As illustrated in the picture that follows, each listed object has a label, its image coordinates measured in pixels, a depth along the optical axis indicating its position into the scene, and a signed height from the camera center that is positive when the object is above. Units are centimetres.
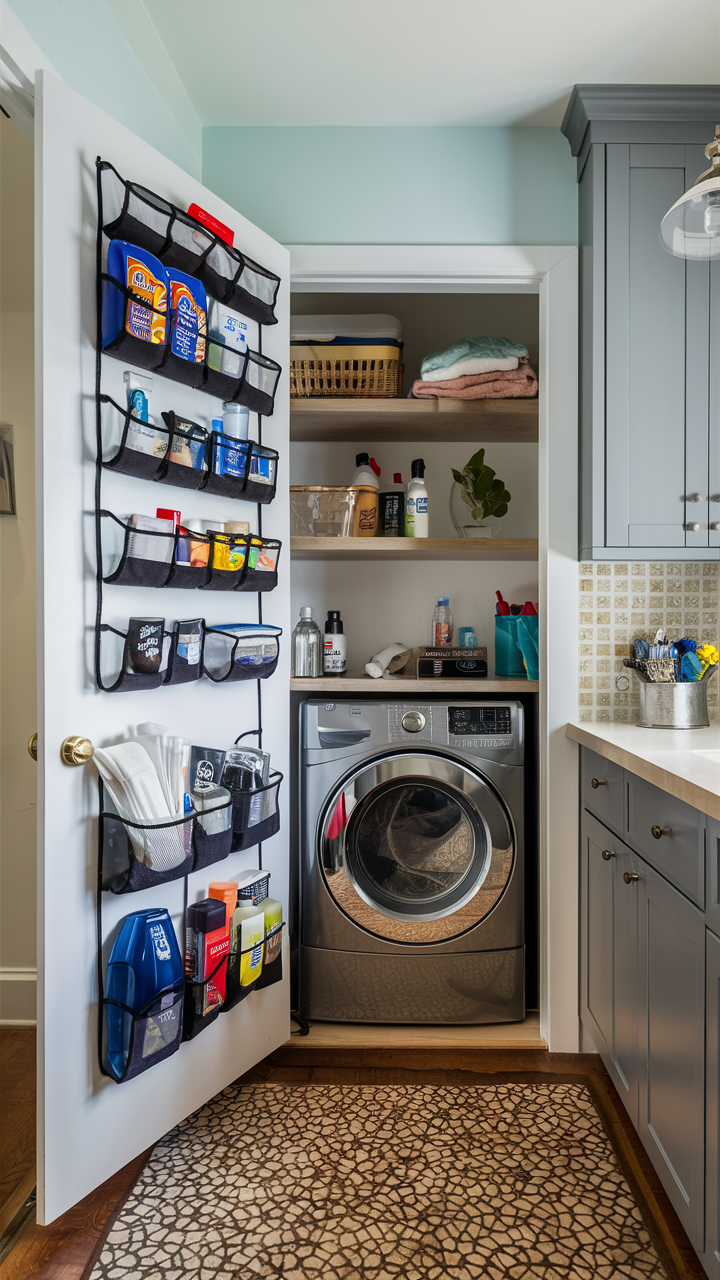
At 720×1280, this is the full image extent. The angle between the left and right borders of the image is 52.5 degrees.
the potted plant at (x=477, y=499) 232 +46
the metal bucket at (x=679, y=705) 191 -17
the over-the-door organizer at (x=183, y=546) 139 +20
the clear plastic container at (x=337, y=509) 227 +41
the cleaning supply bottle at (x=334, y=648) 231 -2
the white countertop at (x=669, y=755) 121 -24
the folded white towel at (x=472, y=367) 213 +80
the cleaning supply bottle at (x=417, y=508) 227 +41
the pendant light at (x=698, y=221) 116 +71
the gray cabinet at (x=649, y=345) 190 +78
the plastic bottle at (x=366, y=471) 234 +55
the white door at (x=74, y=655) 129 -3
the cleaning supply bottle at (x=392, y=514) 238 +41
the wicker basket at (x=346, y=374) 221 +81
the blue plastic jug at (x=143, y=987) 140 -68
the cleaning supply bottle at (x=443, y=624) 248 +6
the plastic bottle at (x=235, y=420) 176 +53
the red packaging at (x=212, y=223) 160 +95
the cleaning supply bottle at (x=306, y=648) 227 -2
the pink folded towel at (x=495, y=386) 213 +75
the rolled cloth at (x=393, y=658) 234 -6
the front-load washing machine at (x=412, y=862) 212 -65
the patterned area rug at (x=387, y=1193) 136 -115
